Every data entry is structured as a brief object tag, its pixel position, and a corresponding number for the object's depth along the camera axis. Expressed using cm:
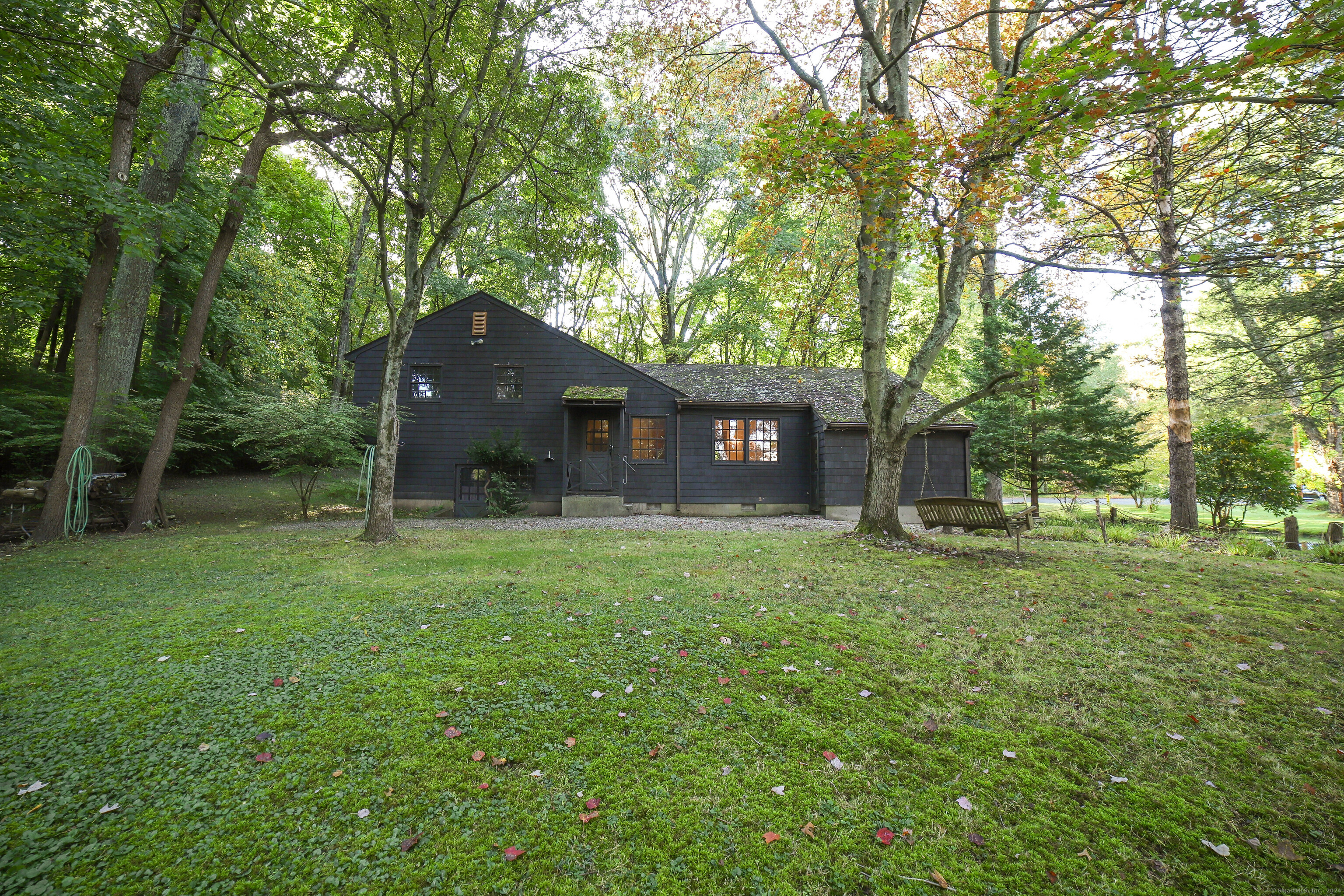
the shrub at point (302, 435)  1184
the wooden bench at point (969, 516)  759
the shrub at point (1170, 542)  909
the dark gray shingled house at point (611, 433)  1525
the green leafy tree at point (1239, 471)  1130
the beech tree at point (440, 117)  817
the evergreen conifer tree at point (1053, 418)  1438
